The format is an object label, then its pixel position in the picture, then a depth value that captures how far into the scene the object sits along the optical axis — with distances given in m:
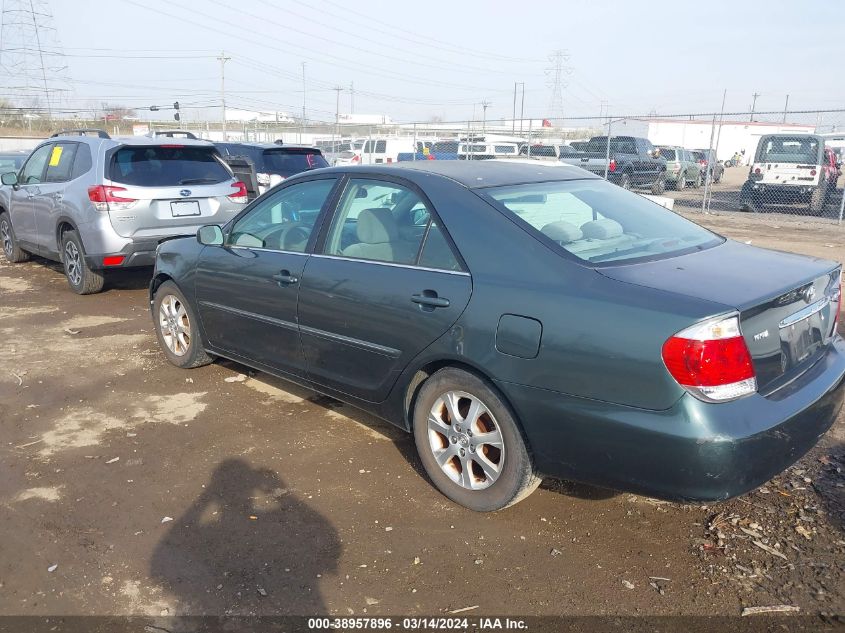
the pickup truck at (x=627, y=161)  19.34
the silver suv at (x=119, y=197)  7.32
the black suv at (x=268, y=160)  11.53
